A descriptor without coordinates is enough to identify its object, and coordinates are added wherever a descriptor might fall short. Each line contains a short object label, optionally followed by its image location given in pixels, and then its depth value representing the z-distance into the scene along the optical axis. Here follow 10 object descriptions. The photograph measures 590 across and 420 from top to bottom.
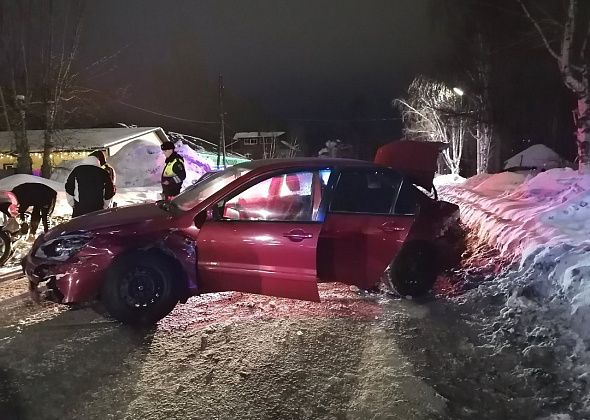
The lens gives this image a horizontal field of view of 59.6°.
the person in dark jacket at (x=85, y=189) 7.33
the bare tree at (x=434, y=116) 34.97
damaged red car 4.79
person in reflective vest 8.64
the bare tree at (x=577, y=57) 13.97
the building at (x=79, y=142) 31.27
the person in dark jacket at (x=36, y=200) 8.65
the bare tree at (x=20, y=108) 21.70
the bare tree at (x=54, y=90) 23.05
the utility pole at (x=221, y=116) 34.03
